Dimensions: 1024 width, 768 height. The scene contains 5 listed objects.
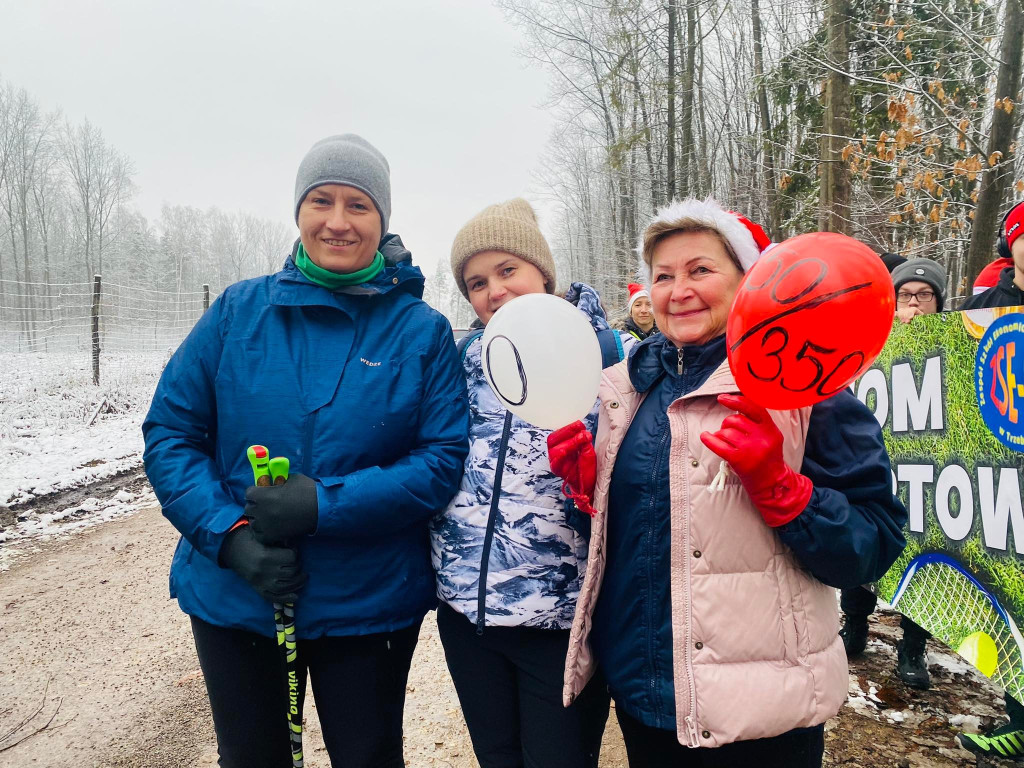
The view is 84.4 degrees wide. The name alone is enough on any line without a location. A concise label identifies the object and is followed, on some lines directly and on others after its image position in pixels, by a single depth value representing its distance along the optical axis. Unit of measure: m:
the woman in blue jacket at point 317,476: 1.50
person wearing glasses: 3.82
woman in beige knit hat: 1.57
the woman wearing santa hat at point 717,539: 1.23
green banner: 2.19
